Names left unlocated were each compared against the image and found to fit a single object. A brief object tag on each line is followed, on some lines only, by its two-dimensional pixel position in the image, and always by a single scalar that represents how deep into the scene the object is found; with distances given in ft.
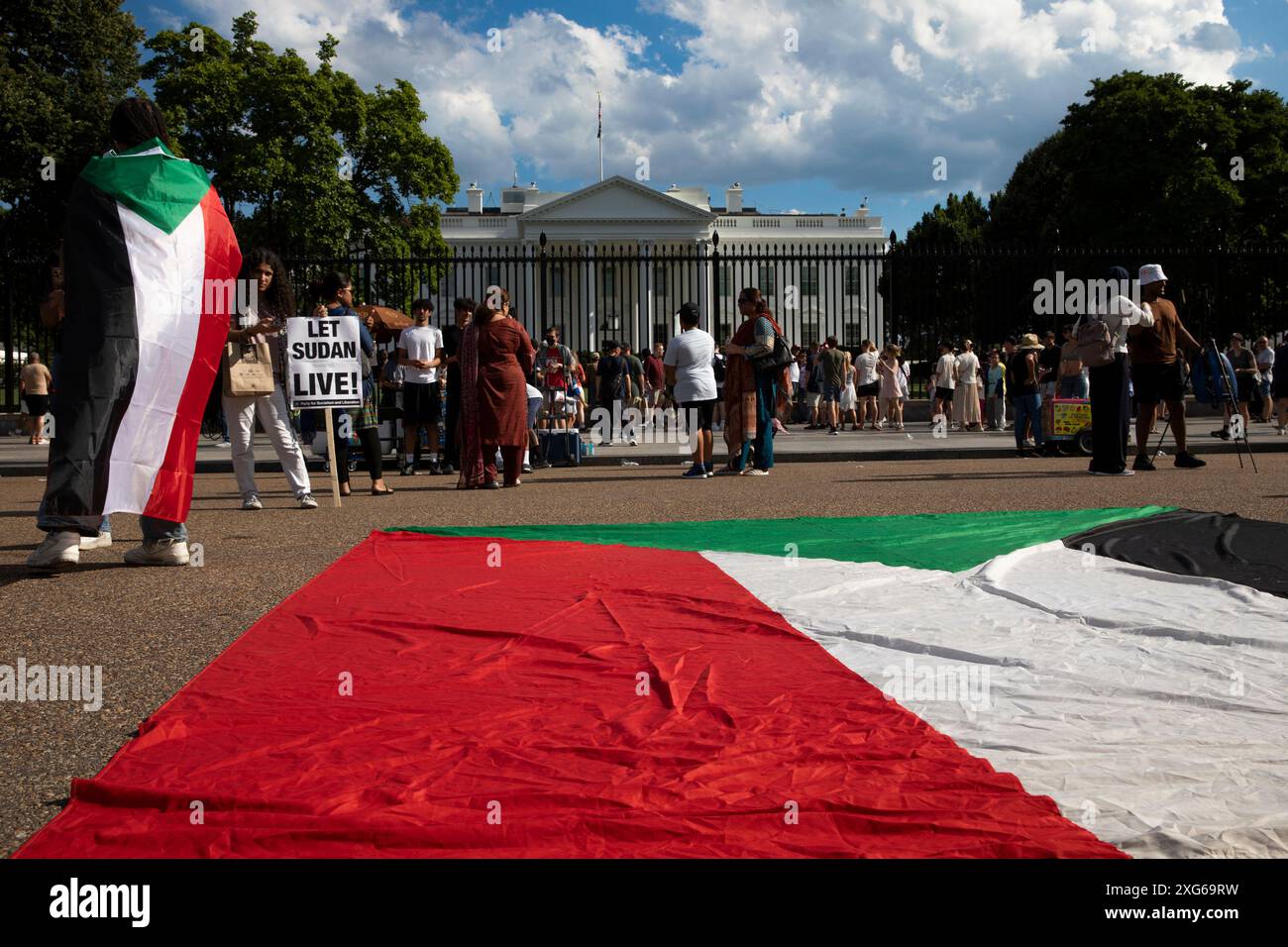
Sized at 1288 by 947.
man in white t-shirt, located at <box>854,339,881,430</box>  79.15
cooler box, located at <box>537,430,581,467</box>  49.70
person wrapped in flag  18.11
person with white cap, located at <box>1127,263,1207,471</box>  37.50
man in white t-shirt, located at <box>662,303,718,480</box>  39.83
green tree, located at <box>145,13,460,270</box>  122.01
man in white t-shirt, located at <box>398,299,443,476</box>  42.65
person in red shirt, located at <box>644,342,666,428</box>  82.33
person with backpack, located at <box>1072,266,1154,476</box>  35.83
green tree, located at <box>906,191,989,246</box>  208.13
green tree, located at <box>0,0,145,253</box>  91.25
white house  201.46
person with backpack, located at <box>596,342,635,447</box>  68.90
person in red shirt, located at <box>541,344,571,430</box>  53.72
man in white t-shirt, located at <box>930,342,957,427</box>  76.02
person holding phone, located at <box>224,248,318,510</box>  27.40
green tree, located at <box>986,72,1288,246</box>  118.83
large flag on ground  7.77
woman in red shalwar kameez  35.88
